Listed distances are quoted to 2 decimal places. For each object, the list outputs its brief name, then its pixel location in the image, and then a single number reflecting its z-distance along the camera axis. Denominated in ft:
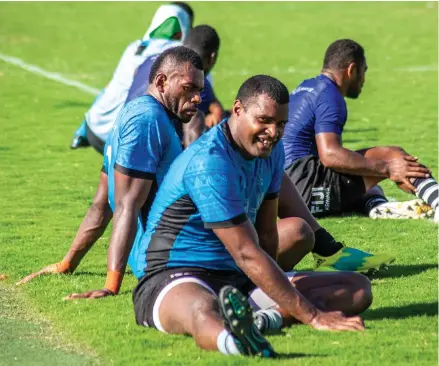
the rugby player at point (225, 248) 39.65
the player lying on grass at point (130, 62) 78.69
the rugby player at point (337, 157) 63.46
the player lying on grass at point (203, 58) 71.20
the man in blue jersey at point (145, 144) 46.88
